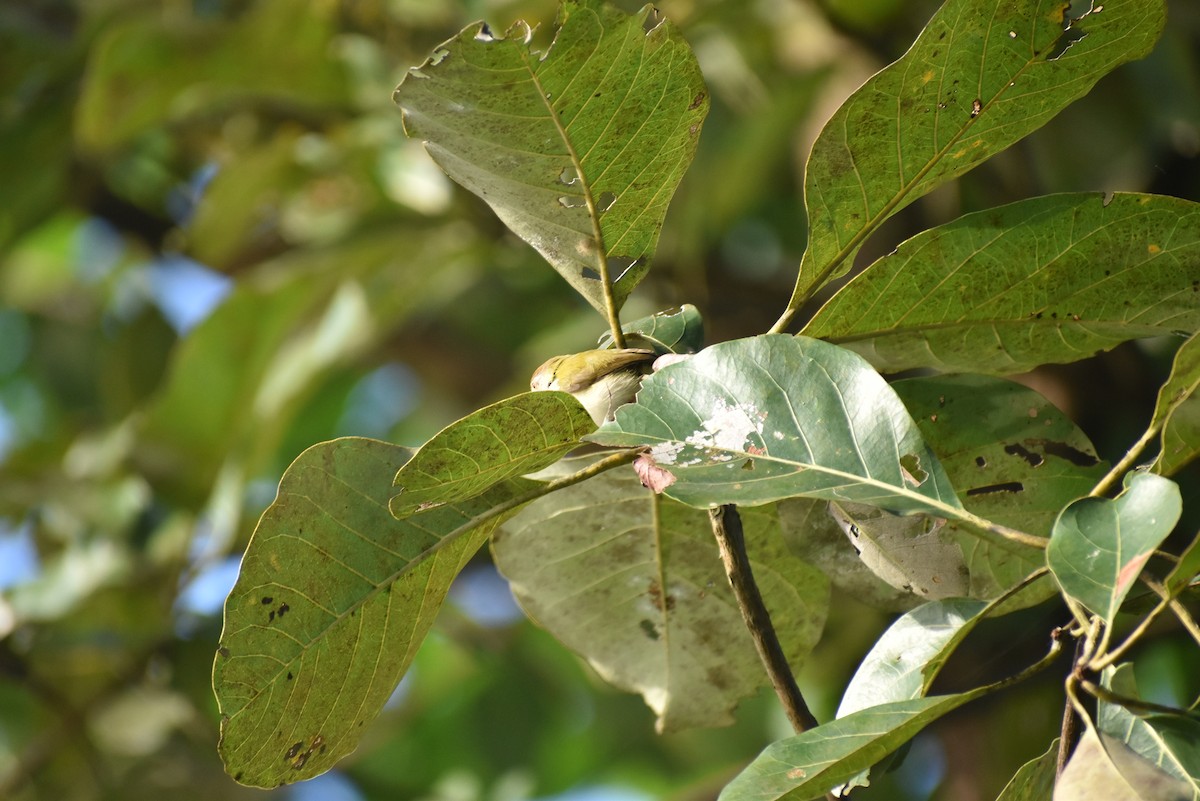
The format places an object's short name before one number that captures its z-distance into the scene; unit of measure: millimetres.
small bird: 3701
